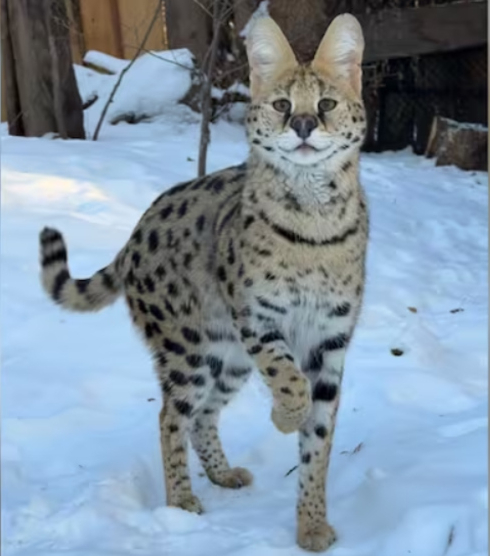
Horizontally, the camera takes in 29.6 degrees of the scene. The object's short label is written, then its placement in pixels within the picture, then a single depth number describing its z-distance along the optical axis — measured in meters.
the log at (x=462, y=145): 8.16
